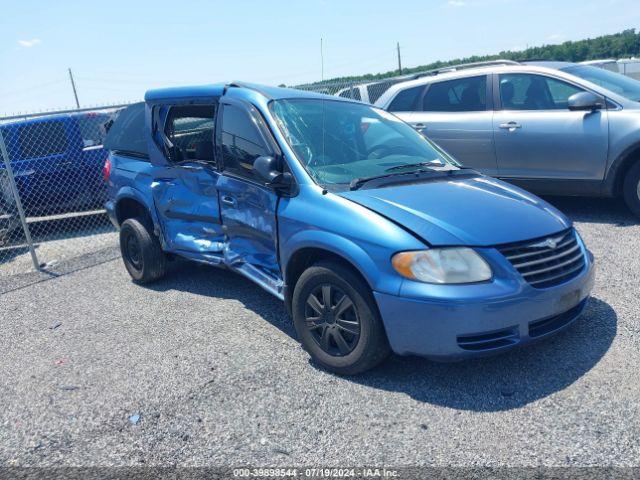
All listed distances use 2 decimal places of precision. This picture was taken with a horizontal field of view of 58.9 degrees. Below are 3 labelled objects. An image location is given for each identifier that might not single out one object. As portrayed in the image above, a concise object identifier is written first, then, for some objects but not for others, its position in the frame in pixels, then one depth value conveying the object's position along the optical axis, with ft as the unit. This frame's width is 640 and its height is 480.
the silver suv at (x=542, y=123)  20.45
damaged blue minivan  10.49
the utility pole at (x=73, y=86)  145.46
